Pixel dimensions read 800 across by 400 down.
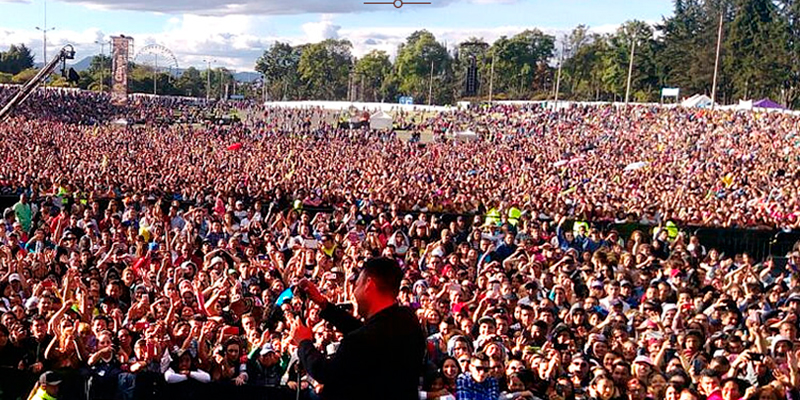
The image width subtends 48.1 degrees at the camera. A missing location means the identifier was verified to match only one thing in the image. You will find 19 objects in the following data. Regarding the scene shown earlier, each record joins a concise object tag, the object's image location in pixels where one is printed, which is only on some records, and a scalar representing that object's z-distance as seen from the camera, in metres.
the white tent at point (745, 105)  50.90
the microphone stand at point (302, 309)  7.72
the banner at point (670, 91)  63.43
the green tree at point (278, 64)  138.00
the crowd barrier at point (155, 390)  5.95
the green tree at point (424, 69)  121.19
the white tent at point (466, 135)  52.83
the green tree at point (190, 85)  124.75
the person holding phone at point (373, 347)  3.31
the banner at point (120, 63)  60.72
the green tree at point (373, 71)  131.25
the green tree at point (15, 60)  117.69
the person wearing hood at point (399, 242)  12.77
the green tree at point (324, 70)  131.88
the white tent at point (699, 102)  56.78
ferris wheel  108.31
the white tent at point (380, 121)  64.44
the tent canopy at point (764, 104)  54.19
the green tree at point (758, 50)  71.88
